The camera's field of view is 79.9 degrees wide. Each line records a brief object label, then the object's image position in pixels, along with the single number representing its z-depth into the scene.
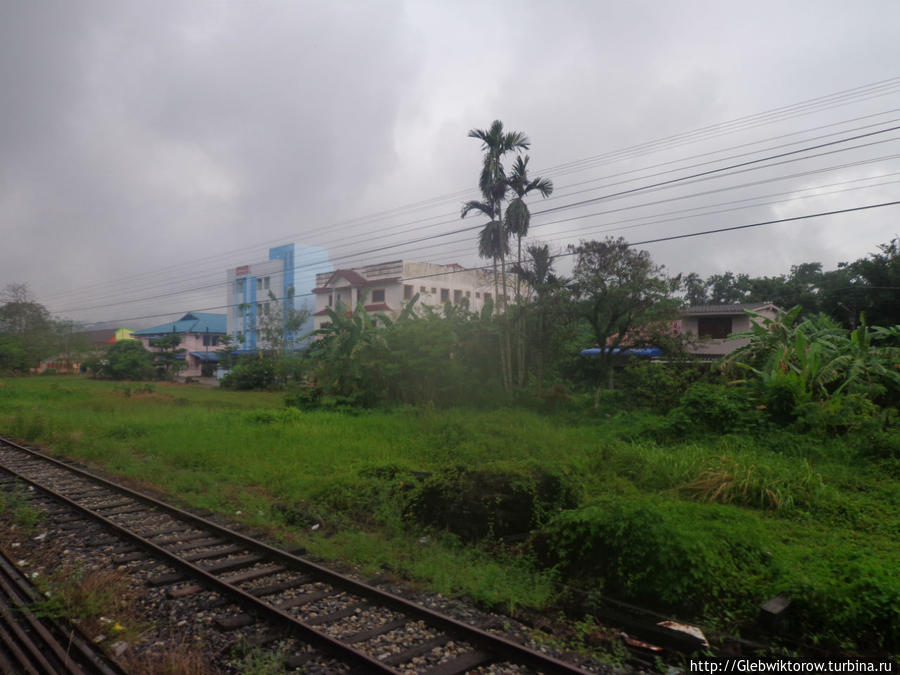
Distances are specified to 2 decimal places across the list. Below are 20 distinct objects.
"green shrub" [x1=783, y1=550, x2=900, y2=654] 4.36
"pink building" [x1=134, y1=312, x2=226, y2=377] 53.66
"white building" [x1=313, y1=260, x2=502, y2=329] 36.53
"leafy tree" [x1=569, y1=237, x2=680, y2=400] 16.52
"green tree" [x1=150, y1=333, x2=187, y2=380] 41.50
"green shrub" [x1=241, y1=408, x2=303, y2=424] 15.62
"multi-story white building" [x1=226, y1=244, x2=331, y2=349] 44.41
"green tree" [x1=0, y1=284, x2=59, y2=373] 41.53
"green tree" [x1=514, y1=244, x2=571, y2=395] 17.94
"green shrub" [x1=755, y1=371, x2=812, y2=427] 11.34
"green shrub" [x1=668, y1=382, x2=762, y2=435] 11.44
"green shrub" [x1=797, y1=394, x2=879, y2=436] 10.28
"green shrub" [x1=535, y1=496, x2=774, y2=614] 5.11
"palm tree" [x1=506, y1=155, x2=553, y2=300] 18.06
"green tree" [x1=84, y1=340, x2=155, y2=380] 39.28
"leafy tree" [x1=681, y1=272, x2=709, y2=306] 43.08
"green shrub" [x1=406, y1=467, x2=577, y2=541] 7.08
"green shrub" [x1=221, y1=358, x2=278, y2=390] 33.22
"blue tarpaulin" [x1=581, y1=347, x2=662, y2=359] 18.19
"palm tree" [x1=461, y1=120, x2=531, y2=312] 17.94
